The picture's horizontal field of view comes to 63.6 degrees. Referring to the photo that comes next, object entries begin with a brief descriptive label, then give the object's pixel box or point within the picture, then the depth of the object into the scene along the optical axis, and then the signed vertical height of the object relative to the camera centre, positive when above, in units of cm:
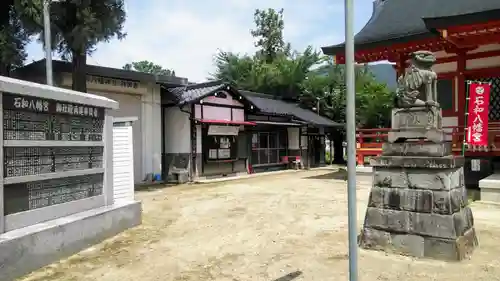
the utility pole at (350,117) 287 +18
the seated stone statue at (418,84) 595 +87
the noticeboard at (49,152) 525 -6
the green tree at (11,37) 1070 +311
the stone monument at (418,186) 557 -65
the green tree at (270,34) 3375 +931
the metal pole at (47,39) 973 +271
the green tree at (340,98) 2603 +301
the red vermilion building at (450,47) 1071 +300
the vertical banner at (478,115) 1112 +72
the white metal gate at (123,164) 804 -35
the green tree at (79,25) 1045 +328
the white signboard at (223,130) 1750 +66
